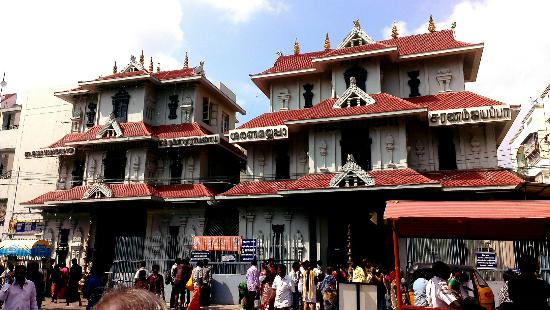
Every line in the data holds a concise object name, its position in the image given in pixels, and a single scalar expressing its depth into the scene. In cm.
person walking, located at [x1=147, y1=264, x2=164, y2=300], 1234
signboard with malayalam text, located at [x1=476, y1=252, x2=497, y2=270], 1552
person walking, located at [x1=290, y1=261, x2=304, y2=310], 1358
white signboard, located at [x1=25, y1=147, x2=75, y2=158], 2414
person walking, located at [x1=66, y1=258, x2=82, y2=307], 1396
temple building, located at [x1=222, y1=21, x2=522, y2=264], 1741
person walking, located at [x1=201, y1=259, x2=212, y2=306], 1598
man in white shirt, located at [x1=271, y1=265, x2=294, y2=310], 1035
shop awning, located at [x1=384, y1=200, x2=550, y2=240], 676
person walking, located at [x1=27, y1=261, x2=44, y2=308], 840
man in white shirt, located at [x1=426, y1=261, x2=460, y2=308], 650
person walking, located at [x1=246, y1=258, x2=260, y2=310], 1372
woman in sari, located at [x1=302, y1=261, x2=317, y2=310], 1269
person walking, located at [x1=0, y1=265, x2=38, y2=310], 705
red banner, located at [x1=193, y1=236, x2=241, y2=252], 1833
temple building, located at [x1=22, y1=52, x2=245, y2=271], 2173
